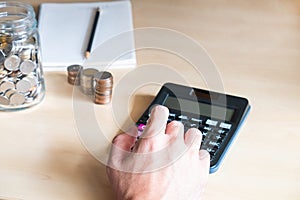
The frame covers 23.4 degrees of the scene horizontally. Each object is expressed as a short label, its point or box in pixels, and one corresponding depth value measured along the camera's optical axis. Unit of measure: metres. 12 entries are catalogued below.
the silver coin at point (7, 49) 0.84
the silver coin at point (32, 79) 0.86
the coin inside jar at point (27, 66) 0.85
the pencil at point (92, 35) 0.95
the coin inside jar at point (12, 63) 0.84
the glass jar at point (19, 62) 0.84
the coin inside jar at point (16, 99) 0.85
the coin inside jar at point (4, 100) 0.85
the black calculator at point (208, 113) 0.79
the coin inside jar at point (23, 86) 0.85
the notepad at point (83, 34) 0.94
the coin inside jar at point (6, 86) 0.85
